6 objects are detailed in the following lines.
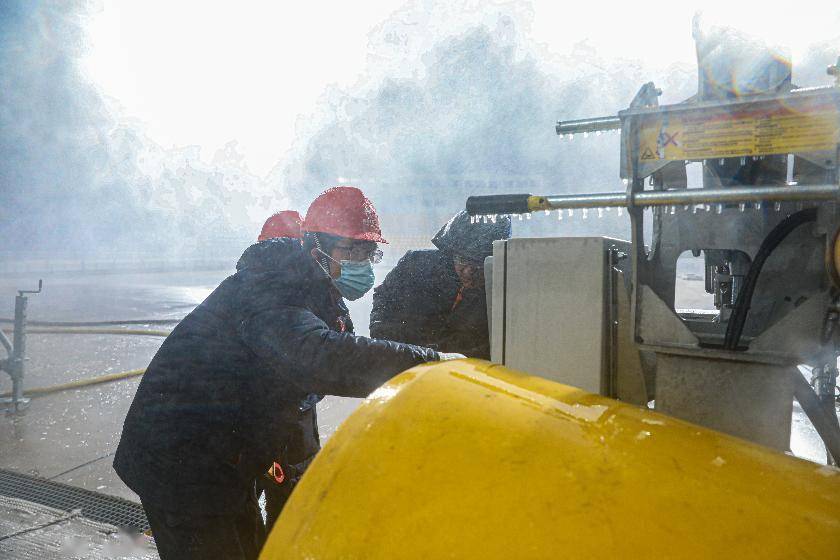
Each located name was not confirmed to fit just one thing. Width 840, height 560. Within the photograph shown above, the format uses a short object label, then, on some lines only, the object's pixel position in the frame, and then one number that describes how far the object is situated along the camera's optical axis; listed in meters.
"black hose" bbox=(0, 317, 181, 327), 9.49
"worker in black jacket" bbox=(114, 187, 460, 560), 1.67
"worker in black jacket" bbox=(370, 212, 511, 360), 3.47
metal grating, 3.06
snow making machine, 0.74
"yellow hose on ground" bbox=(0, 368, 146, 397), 5.46
